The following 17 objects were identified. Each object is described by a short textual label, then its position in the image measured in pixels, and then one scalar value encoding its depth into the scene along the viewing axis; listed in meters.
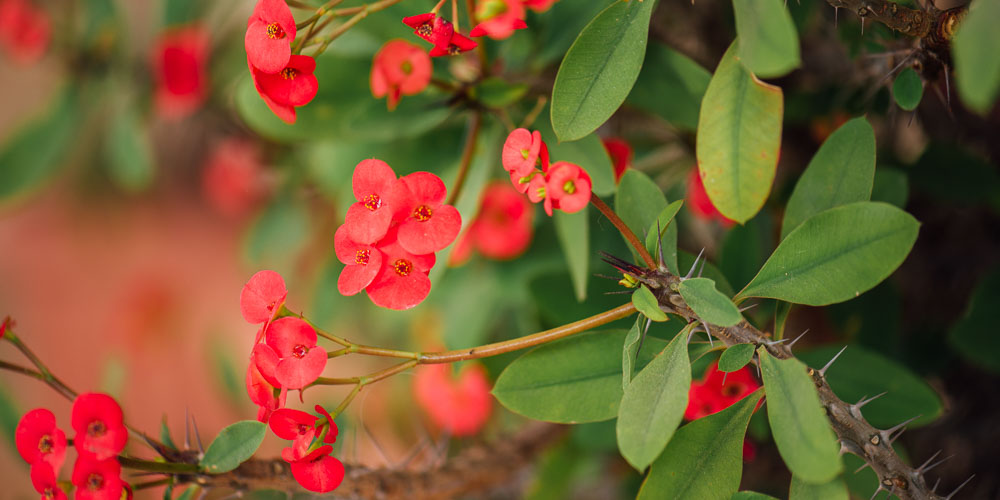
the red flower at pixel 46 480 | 0.40
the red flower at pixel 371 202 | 0.40
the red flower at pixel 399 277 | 0.40
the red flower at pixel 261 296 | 0.40
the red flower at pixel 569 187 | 0.39
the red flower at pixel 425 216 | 0.40
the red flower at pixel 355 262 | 0.40
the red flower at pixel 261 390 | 0.40
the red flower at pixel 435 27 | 0.40
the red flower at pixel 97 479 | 0.40
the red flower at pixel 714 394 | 0.43
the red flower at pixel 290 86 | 0.41
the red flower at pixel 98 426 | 0.40
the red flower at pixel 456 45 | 0.41
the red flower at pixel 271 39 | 0.40
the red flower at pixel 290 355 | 0.39
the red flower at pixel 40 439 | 0.41
